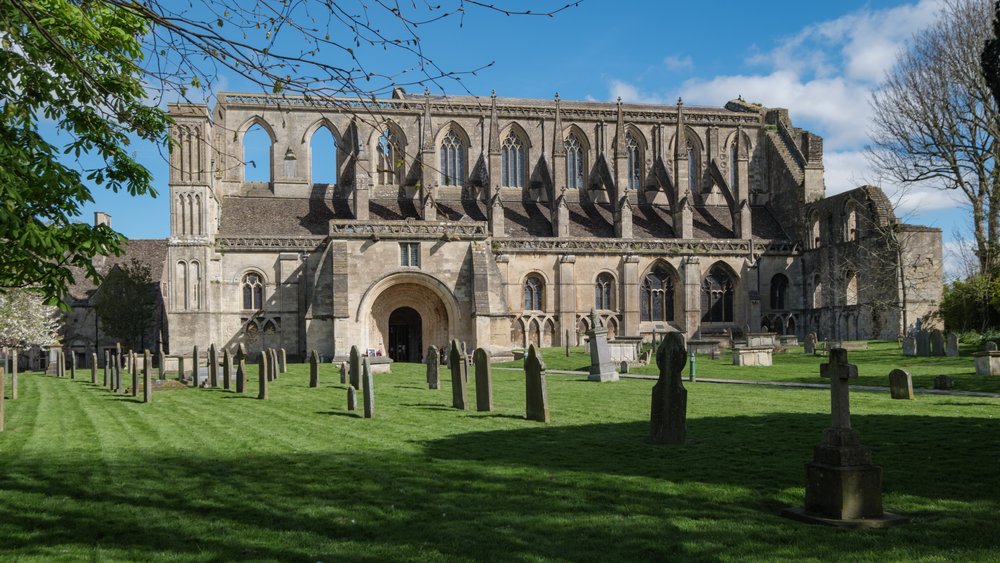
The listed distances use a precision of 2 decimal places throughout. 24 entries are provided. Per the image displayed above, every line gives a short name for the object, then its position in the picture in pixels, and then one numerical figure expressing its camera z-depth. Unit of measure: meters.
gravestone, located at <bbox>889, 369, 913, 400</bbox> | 16.50
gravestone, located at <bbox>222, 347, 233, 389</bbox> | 21.47
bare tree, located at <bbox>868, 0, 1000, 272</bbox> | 34.22
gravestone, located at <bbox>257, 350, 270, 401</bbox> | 18.84
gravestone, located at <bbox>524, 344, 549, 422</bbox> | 13.81
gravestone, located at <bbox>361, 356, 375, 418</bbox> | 15.00
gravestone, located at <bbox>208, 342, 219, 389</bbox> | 22.36
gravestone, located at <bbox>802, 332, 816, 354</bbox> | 33.41
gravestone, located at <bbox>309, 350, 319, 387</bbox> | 22.19
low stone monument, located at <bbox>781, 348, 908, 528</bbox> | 7.41
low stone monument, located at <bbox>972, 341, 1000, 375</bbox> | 20.80
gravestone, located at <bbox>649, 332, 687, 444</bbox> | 11.33
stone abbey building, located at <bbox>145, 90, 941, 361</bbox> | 38.25
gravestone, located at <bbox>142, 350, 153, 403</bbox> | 18.33
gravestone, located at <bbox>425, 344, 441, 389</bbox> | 20.86
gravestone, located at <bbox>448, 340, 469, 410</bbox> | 15.92
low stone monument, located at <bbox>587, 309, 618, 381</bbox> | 22.70
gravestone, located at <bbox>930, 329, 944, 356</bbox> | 28.45
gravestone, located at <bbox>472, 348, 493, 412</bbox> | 15.38
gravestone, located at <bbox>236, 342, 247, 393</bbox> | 20.44
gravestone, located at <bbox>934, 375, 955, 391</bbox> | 18.62
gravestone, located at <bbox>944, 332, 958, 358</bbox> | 28.17
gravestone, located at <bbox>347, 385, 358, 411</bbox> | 15.94
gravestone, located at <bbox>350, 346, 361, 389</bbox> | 20.69
